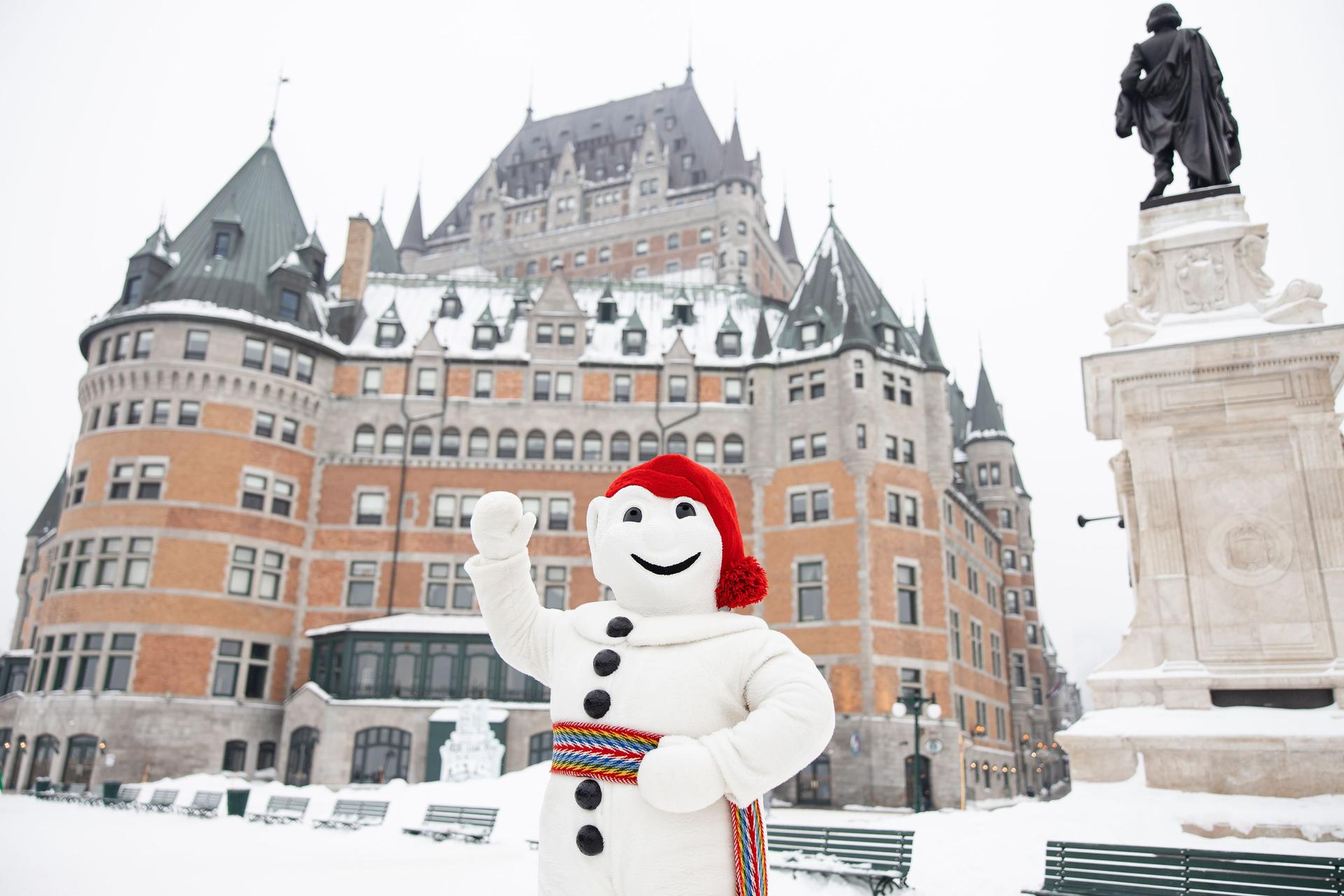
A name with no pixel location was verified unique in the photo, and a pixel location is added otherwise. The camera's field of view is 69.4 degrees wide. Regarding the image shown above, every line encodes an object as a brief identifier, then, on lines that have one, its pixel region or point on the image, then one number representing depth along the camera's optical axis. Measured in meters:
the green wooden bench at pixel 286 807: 18.19
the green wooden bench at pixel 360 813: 17.78
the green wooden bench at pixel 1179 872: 6.86
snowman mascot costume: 3.69
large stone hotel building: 31.66
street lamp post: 22.17
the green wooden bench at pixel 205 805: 18.86
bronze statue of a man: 11.23
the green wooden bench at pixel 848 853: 9.39
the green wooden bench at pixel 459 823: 14.41
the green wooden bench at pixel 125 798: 21.49
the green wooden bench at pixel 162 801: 20.23
